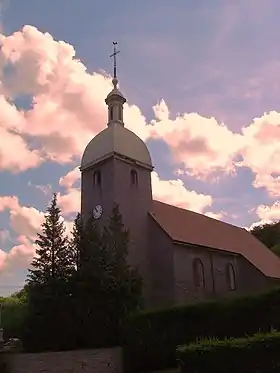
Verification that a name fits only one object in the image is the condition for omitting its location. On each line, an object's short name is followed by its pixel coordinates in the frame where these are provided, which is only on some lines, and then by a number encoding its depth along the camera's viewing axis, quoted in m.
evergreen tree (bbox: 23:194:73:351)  24.80
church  32.62
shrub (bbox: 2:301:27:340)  27.42
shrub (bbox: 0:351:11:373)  22.86
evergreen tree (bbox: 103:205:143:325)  25.12
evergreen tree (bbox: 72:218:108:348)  24.70
